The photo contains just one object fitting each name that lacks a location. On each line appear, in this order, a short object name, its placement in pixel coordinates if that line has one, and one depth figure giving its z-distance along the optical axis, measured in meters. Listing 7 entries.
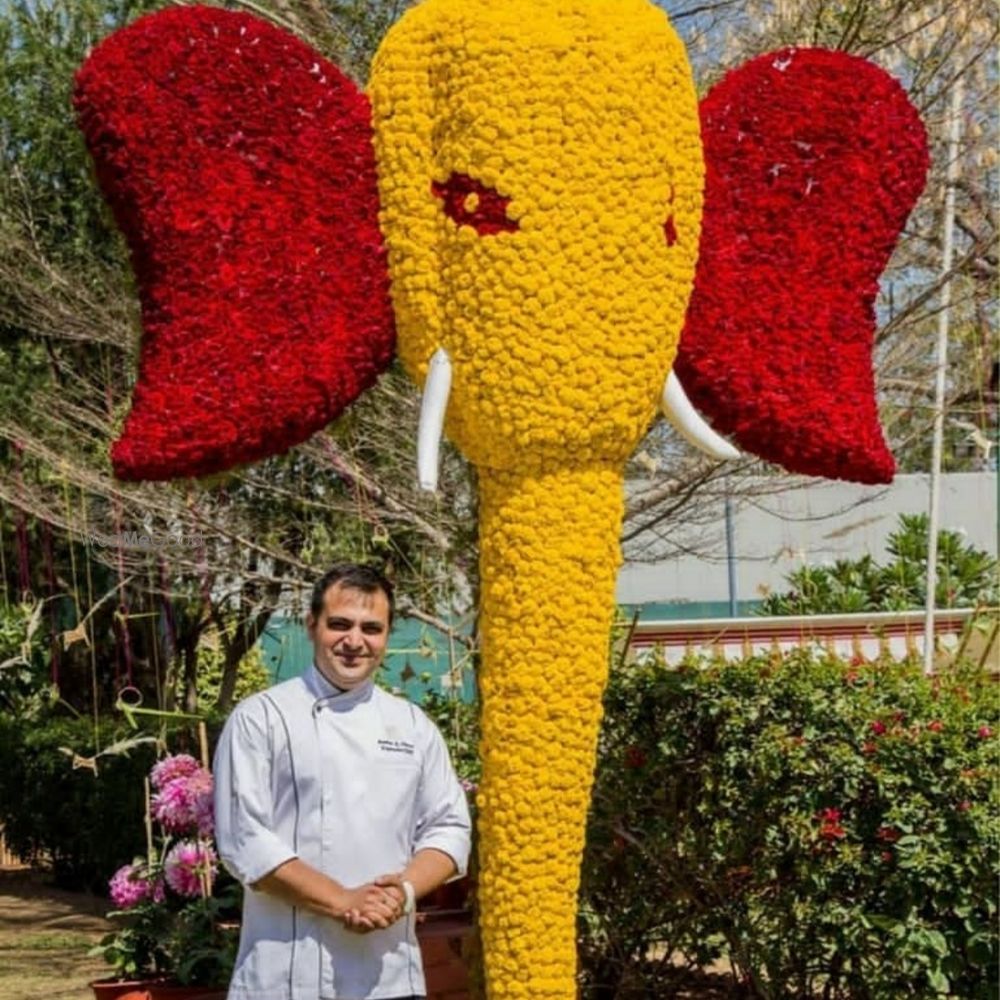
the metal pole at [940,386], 6.72
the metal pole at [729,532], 8.42
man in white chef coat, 3.68
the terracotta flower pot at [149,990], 5.27
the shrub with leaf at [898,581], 12.77
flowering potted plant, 5.37
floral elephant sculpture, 4.00
